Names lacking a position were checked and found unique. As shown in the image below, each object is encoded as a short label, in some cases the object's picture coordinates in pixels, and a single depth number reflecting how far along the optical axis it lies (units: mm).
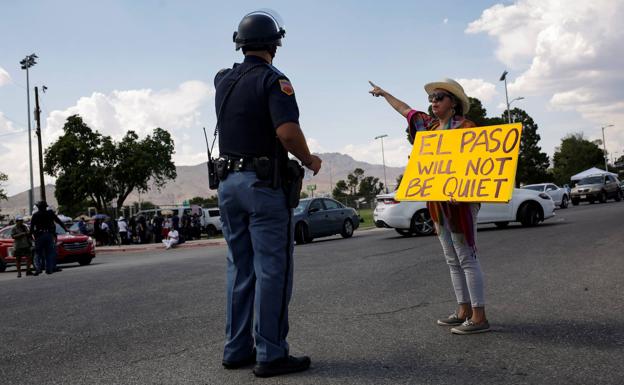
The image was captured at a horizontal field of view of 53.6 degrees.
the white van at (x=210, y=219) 38875
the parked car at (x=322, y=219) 19797
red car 18391
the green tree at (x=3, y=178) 71750
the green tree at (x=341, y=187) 120700
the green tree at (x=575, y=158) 108250
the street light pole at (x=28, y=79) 42172
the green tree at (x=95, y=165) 55844
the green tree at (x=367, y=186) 118888
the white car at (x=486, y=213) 17281
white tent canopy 41644
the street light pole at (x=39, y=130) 39688
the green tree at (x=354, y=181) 124762
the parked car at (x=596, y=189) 39719
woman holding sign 4562
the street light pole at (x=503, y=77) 53188
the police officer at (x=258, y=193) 3660
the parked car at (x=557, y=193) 36778
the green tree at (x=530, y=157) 69750
